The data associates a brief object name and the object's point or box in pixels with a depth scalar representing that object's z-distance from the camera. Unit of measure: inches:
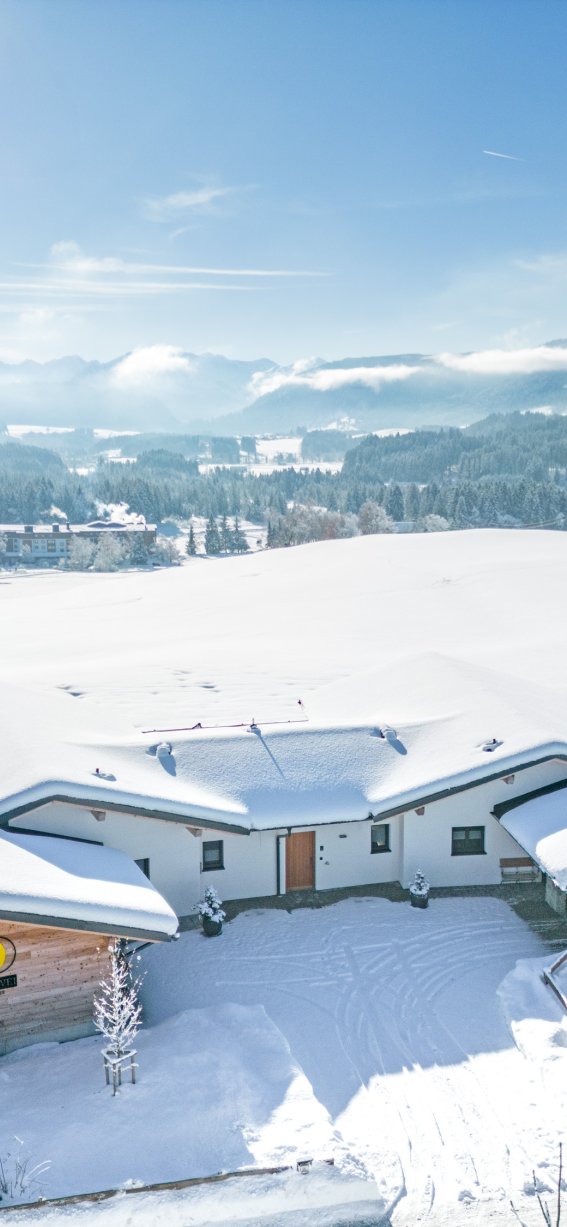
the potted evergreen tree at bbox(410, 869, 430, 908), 799.7
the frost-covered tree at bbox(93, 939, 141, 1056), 551.5
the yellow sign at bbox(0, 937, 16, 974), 590.2
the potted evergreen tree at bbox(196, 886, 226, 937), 757.9
